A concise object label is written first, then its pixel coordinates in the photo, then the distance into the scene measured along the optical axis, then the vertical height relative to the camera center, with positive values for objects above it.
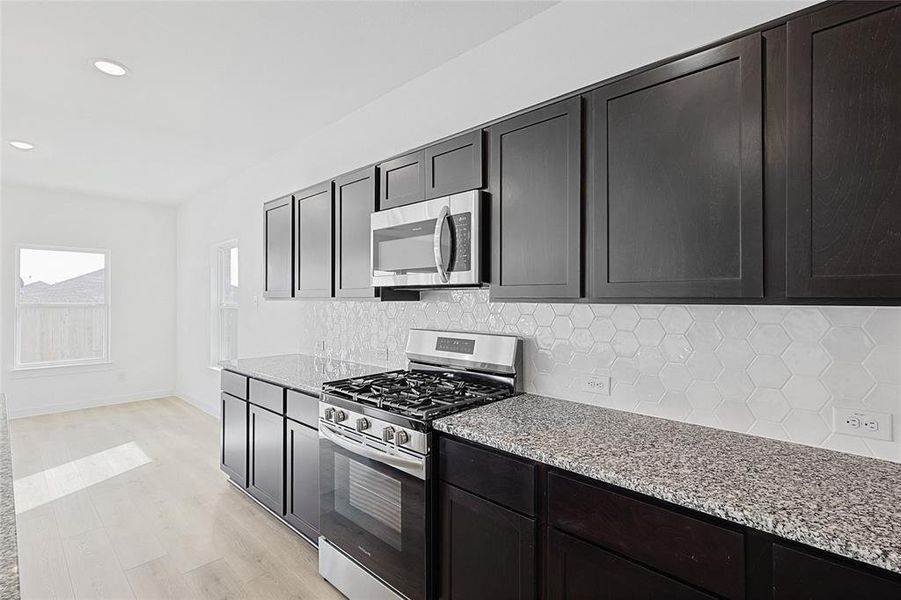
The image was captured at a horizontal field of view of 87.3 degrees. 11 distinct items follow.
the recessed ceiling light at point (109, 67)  2.75 +1.40
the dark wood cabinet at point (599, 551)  1.08 -0.69
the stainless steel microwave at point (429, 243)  2.21 +0.30
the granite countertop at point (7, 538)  0.78 -0.47
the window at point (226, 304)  5.62 -0.03
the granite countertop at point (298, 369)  2.82 -0.47
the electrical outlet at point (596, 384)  2.11 -0.38
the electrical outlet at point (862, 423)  1.46 -0.38
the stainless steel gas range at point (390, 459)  1.93 -0.71
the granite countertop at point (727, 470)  1.06 -0.49
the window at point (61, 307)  5.72 -0.07
